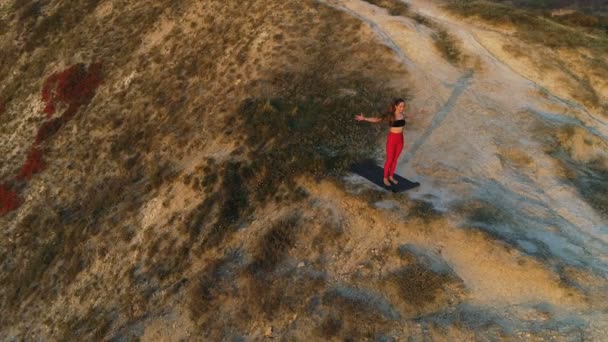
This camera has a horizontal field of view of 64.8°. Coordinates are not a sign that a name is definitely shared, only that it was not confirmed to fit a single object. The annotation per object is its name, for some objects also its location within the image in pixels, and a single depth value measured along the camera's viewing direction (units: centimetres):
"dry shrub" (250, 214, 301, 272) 2097
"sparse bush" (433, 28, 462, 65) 3350
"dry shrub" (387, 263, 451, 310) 1716
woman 1867
